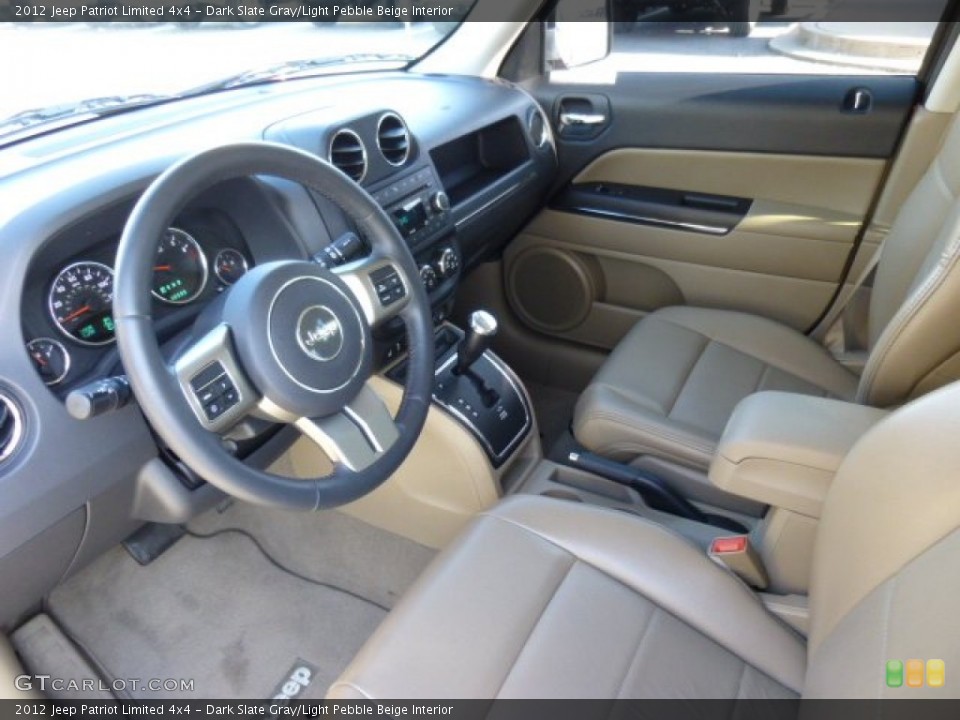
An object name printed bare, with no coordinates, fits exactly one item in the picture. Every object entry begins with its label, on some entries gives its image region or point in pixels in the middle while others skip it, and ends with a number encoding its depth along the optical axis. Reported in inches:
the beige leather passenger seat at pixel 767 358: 42.9
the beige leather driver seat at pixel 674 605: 29.6
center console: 41.3
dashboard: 36.0
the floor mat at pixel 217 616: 59.6
